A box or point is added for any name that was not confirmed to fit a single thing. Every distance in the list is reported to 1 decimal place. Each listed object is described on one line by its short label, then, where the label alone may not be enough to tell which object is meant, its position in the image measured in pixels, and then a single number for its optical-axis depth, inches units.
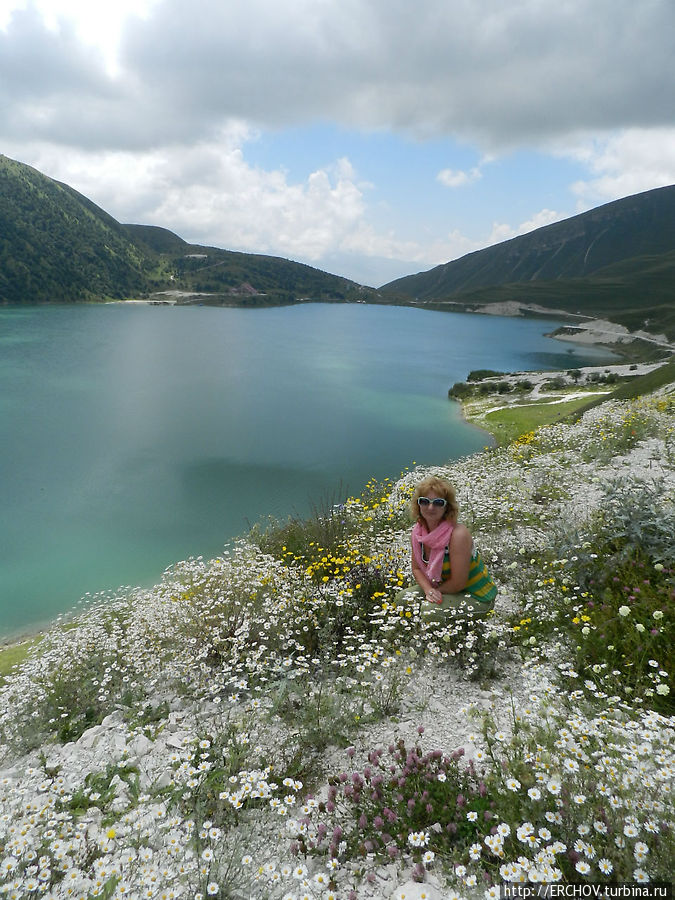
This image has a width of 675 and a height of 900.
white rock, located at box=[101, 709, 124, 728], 208.5
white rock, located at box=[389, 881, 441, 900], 111.1
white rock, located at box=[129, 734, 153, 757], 175.6
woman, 217.8
